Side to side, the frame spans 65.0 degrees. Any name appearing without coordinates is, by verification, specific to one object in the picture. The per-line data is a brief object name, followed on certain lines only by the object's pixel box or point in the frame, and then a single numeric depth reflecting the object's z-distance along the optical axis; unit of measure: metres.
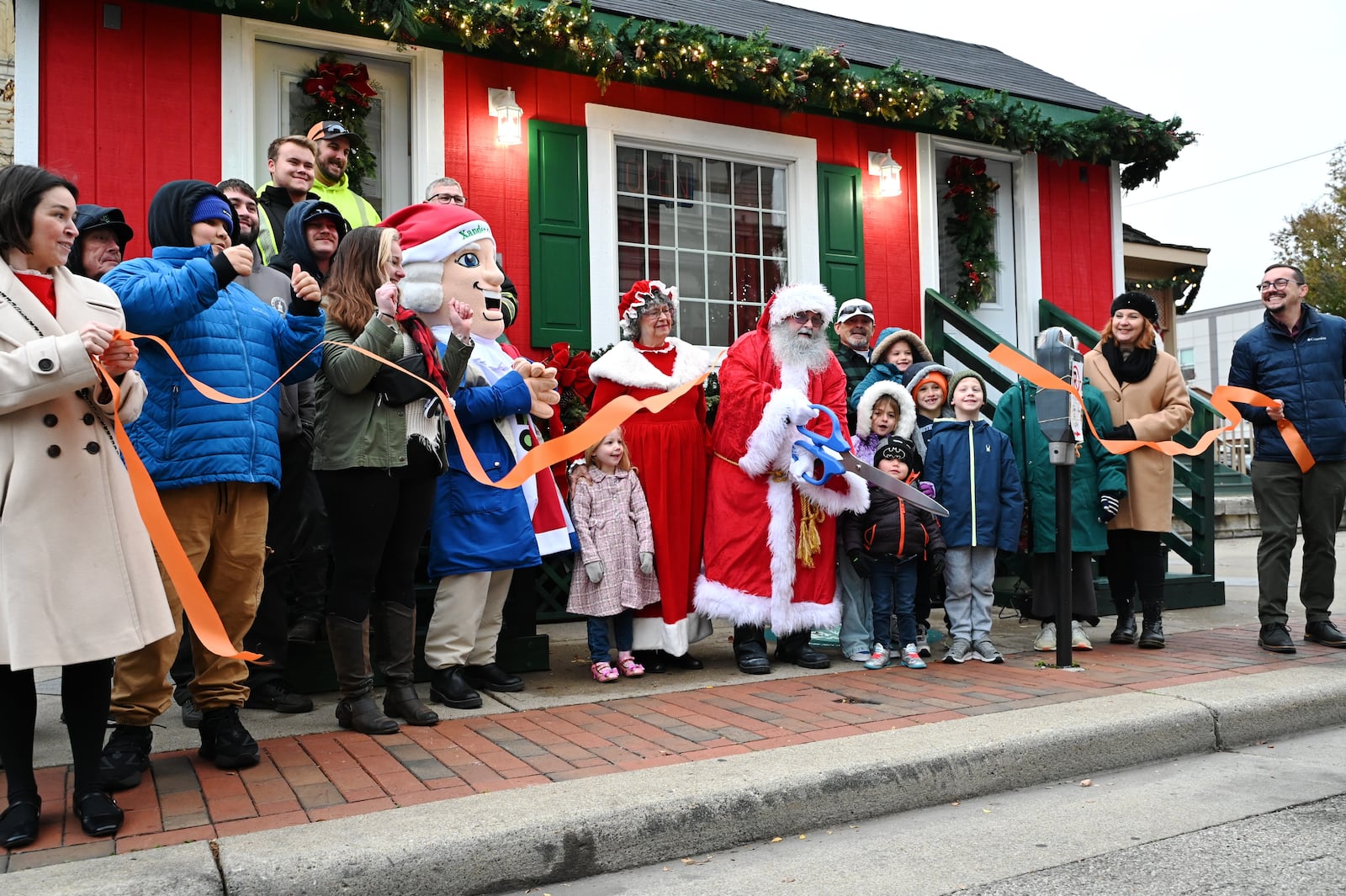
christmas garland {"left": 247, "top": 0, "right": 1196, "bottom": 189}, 6.95
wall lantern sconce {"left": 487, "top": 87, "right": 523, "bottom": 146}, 7.78
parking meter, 5.32
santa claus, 5.43
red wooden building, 6.77
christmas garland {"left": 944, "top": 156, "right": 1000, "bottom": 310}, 9.97
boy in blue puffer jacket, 3.58
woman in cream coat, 2.91
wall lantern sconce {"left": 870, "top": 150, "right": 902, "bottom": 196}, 9.45
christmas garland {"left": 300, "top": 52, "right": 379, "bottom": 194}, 7.27
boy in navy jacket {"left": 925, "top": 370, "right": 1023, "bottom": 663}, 5.70
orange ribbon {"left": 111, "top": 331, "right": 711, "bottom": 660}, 3.29
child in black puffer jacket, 5.48
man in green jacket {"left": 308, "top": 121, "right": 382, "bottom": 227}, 5.57
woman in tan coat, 6.18
